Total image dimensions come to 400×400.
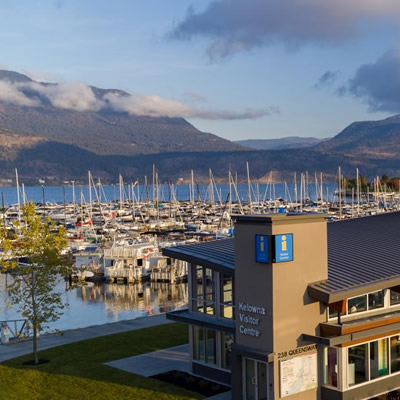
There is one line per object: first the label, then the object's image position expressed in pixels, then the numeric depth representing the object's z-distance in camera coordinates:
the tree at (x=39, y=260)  35.19
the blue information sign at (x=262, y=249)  25.59
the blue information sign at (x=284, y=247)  25.48
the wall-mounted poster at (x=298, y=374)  25.72
